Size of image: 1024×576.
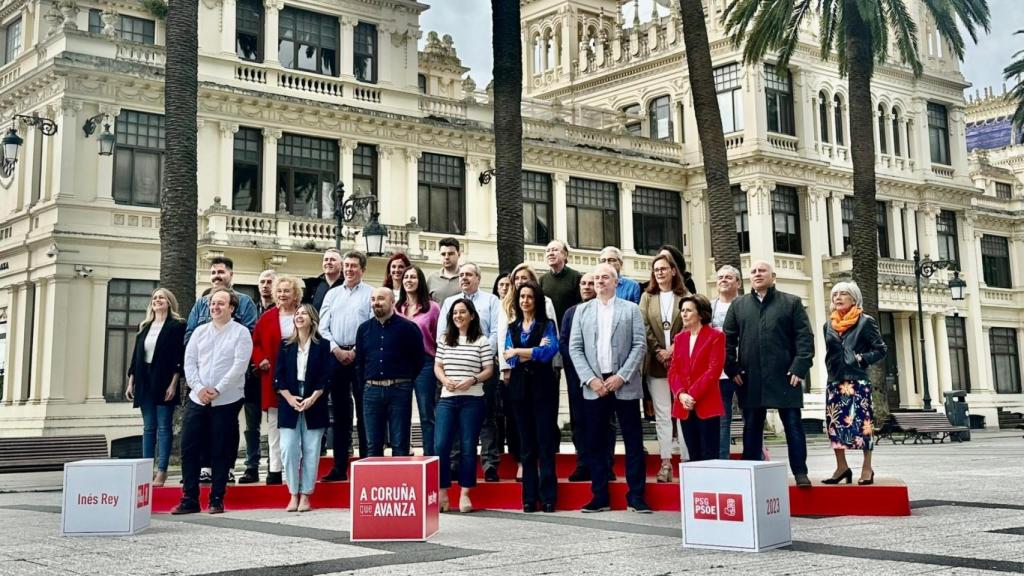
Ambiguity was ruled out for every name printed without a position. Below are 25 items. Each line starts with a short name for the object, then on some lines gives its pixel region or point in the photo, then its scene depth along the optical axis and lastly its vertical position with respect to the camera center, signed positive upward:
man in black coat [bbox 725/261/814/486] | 9.72 +0.56
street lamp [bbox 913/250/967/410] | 35.74 +4.65
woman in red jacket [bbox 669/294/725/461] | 9.59 +0.40
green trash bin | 32.31 +0.09
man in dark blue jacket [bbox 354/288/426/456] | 10.44 +0.57
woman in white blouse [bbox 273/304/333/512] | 10.73 +0.27
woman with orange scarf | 10.10 +0.37
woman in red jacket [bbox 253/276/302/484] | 11.18 +0.98
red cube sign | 8.55 -0.65
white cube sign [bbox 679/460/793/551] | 7.62 -0.66
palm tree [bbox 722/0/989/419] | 26.50 +10.20
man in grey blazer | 9.94 +0.49
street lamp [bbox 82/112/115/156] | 24.11 +7.42
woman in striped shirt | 10.14 +0.40
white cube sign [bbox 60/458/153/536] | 9.20 -0.66
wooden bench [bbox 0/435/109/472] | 22.00 -0.47
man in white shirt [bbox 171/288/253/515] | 10.75 +0.36
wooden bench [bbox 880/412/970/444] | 28.72 -0.36
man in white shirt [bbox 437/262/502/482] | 10.62 +0.97
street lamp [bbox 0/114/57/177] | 23.25 +7.50
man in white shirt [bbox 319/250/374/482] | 11.30 +1.12
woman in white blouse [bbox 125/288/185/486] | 11.43 +0.61
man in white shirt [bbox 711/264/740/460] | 10.61 +1.11
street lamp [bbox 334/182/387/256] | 20.62 +4.02
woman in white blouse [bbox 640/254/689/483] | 10.55 +0.92
